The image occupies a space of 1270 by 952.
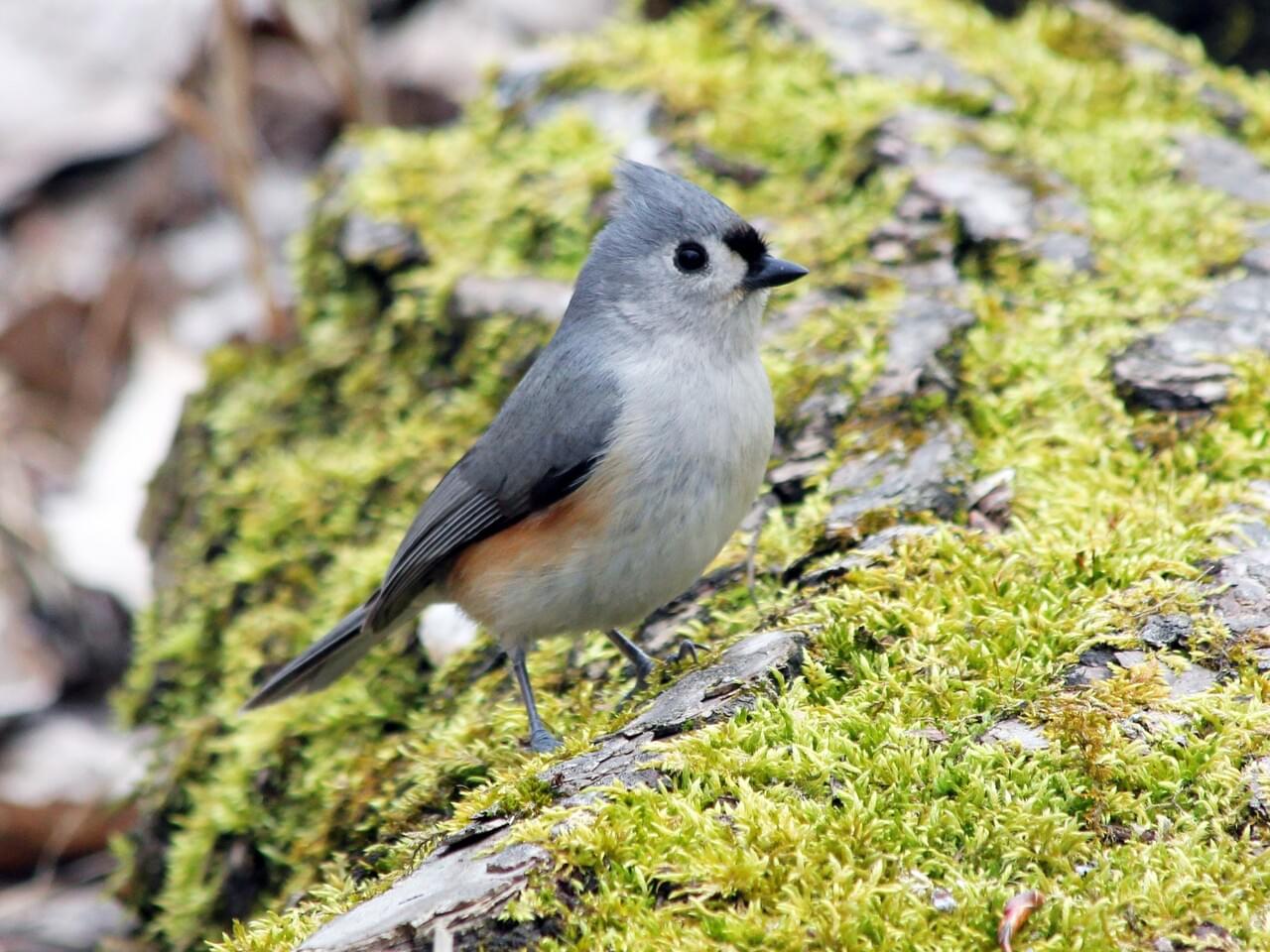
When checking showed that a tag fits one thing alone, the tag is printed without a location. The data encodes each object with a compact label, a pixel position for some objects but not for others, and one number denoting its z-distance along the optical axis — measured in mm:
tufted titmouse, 6289
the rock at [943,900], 4208
